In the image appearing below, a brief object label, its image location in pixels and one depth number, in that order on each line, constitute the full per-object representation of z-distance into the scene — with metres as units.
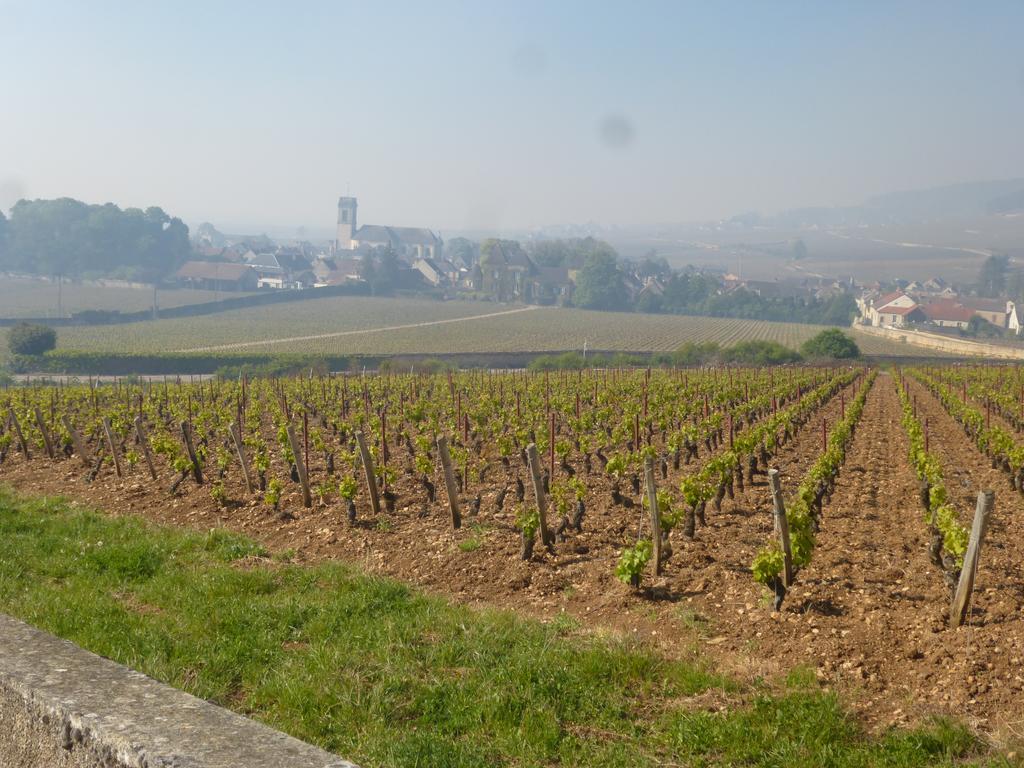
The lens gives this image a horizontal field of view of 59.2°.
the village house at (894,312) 121.44
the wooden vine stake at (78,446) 16.19
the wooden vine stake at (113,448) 15.23
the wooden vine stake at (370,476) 11.86
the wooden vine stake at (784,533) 7.94
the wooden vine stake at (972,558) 6.93
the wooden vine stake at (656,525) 8.75
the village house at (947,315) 121.75
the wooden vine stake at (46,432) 17.62
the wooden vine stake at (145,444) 14.82
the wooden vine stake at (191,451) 13.92
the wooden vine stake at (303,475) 12.24
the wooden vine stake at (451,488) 10.85
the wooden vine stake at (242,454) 13.15
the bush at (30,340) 61.66
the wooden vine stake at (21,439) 18.28
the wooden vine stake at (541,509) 9.63
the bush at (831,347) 66.75
